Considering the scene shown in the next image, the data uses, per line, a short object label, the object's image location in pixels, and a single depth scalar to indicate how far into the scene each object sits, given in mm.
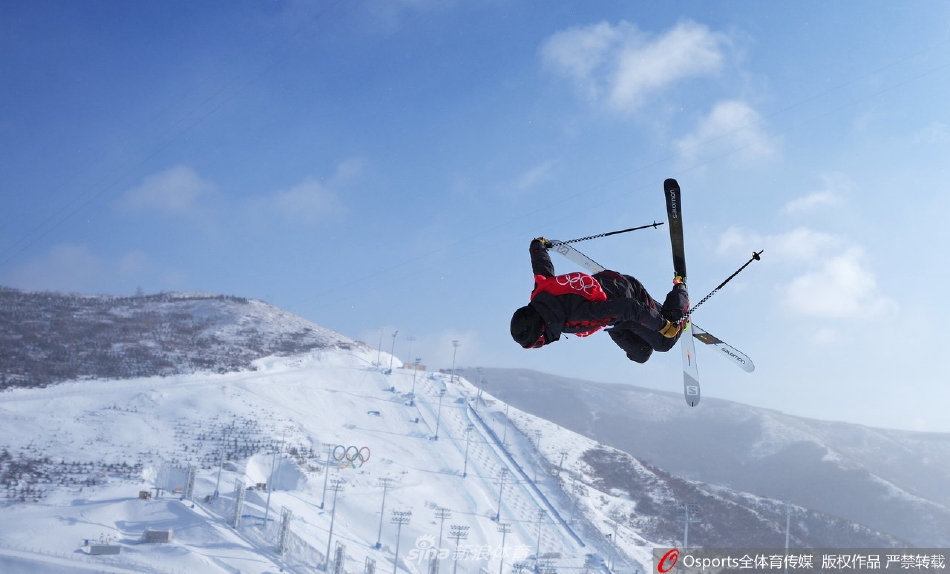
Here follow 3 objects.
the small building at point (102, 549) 49062
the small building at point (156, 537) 53000
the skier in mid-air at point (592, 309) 6754
